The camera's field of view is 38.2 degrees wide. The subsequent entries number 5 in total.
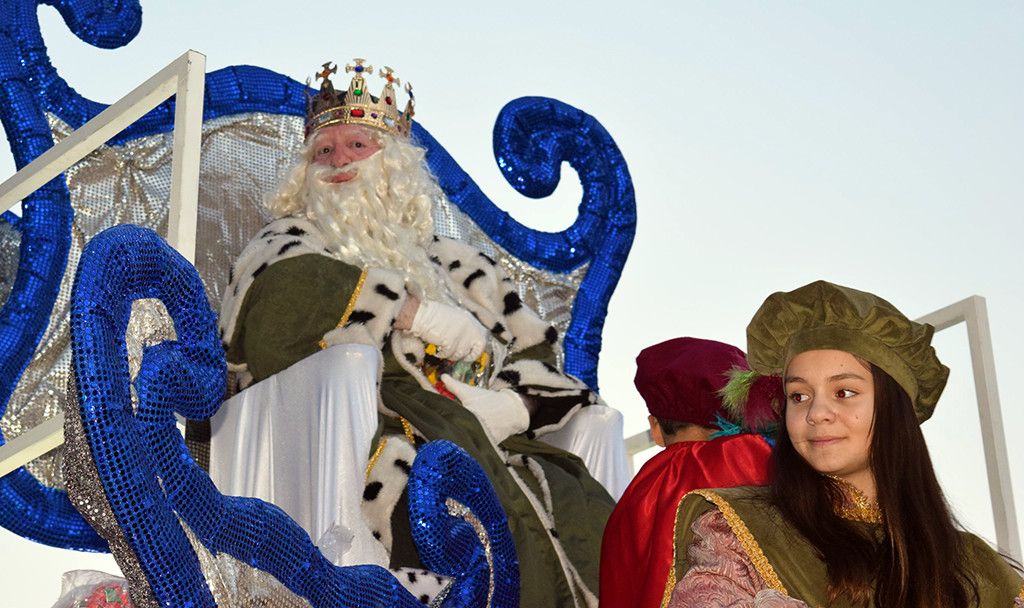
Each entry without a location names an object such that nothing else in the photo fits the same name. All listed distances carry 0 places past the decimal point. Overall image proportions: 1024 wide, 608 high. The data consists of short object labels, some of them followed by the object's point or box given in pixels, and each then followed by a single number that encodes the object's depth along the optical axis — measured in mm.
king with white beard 3852
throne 2186
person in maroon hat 3246
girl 2498
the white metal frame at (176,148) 3418
